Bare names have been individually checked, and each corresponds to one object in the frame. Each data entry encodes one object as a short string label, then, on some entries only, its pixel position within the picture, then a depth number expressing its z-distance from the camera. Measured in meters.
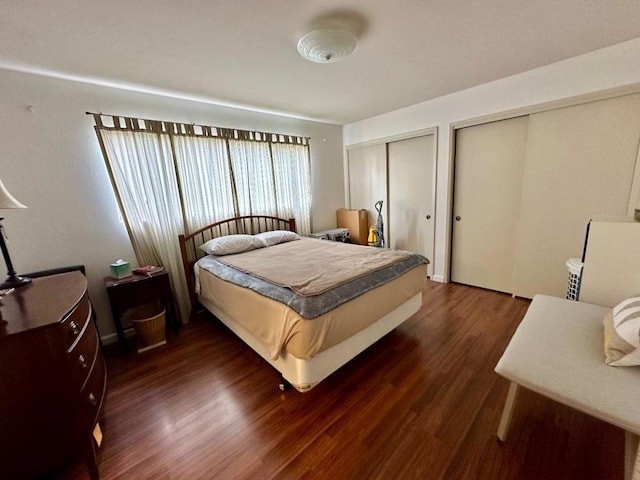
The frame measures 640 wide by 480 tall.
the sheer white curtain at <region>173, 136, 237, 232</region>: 2.78
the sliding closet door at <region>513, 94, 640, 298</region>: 2.17
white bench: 0.92
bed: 1.54
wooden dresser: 1.05
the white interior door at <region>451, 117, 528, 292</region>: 2.80
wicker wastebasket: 2.29
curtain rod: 2.34
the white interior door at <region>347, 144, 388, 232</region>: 4.01
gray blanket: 1.52
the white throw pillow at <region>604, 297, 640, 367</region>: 1.00
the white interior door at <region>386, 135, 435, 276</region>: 3.51
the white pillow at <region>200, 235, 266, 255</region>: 2.72
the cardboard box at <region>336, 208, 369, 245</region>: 4.23
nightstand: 2.20
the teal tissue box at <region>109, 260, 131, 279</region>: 2.30
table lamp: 1.44
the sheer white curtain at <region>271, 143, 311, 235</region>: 3.57
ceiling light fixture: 1.65
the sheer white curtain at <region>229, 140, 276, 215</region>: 3.17
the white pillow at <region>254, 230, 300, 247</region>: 3.16
